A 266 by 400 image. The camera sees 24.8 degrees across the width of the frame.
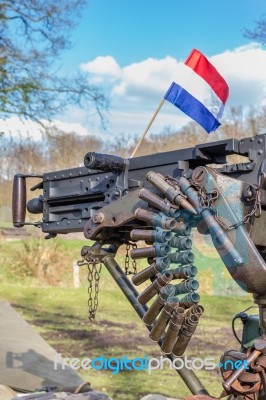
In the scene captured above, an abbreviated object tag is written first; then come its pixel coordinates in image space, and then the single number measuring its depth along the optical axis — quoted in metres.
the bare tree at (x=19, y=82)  13.01
